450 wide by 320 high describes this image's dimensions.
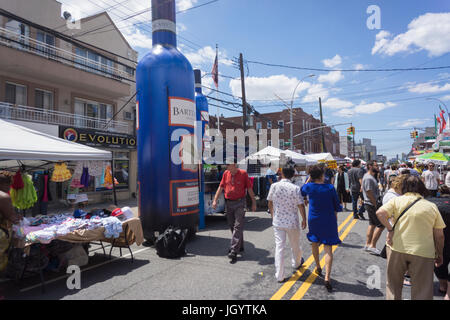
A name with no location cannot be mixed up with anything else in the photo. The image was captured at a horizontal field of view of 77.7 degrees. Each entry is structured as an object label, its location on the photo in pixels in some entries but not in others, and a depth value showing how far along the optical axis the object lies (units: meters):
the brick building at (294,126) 41.50
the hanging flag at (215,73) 18.65
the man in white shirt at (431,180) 10.32
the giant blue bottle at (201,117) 8.56
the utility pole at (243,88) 18.39
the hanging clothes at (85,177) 8.90
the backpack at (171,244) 5.62
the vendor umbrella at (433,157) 13.34
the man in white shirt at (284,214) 4.31
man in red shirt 5.35
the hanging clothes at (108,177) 9.67
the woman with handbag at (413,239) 2.86
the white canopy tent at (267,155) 13.43
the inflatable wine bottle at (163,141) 6.43
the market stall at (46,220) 4.34
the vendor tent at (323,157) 19.63
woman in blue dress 4.05
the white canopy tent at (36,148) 4.84
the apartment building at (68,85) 12.62
